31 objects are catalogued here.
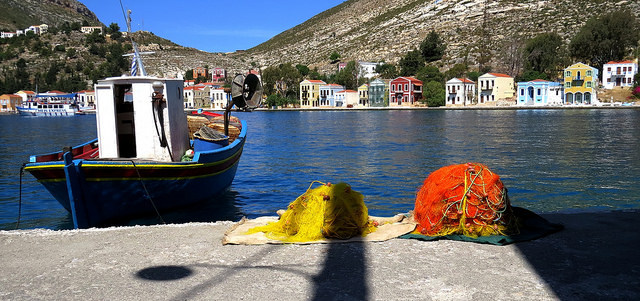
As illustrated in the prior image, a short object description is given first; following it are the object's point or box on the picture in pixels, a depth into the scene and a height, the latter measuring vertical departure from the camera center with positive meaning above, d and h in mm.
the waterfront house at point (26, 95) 137000 +4416
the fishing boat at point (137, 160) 9766 -1067
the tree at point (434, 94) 99562 +1844
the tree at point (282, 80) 123875 +6322
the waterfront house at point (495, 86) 94938 +2949
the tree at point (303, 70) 141875 +9855
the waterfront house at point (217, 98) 131875 +2472
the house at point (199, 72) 175250 +12162
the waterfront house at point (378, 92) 107250 +2560
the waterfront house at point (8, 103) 133875 +2337
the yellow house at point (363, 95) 111938 +2110
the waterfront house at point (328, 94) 118688 +2642
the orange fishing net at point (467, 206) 6418 -1294
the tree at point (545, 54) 98438 +9011
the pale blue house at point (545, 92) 88875 +1561
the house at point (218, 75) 170500 +10766
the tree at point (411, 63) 120062 +9428
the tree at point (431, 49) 125812 +13315
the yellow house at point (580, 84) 83875 +2717
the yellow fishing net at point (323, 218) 6477 -1433
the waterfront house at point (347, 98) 115250 +1559
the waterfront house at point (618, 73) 85131 +4388
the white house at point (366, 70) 128750 +8640
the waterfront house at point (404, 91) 102875 +2572
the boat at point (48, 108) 114062 +769
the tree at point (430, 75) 107250 +6034
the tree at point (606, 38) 93062 +11140
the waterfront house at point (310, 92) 120062 +3232
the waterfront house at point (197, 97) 133375 +2896
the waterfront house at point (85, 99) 137375 +3058
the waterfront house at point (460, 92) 97312 +2058
